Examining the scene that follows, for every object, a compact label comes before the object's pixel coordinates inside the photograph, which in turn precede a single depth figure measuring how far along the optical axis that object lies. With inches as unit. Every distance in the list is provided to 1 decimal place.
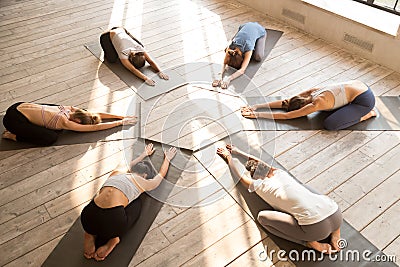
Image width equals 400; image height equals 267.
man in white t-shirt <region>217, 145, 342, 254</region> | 80.2
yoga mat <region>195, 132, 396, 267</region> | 80.8
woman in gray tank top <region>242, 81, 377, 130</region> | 110.4
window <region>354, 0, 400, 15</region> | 139.8
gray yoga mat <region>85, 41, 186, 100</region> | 124.4
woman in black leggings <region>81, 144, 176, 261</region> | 80.8
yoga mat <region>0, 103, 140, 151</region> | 108.6
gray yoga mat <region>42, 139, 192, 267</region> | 81.4
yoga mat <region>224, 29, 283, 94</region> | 121.4
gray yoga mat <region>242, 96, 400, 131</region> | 112.3
